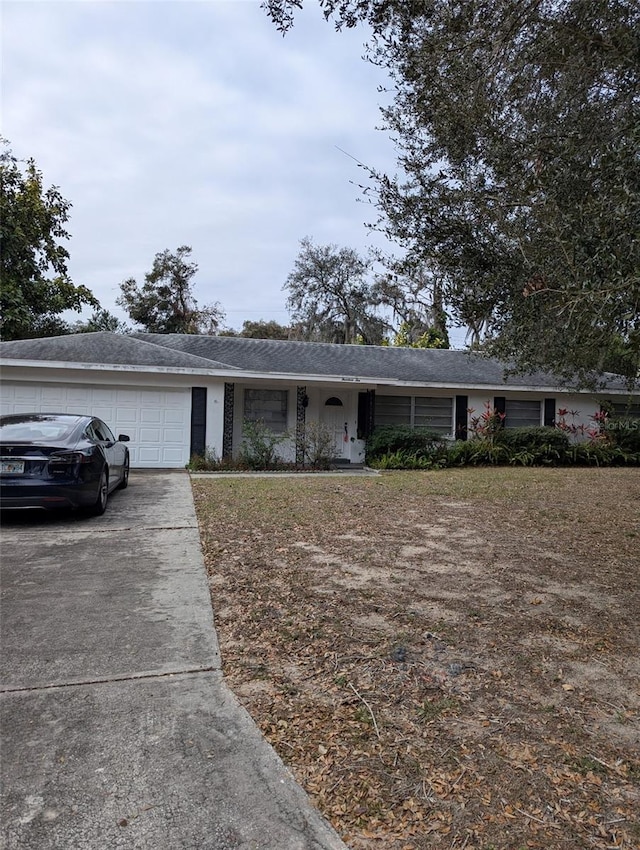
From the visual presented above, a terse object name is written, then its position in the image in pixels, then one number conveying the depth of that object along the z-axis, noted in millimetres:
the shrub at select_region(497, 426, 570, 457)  16781
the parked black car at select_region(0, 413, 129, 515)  6961
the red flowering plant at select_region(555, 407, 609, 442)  18083
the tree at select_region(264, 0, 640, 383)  4676
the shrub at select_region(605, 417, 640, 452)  17658
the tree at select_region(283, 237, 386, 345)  38697
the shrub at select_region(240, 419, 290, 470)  14547
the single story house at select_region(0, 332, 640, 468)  13781
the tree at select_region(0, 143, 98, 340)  16906
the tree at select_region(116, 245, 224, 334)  36031
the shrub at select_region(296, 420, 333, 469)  15219
